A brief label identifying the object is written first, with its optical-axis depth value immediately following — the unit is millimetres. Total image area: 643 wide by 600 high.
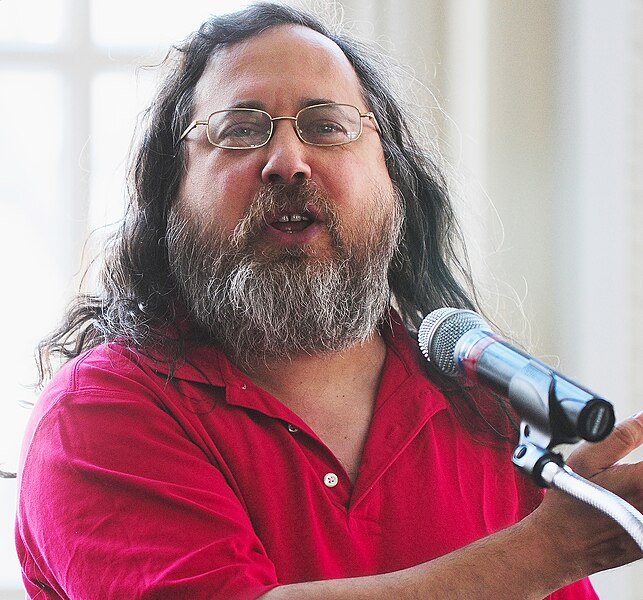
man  2811
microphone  2688
